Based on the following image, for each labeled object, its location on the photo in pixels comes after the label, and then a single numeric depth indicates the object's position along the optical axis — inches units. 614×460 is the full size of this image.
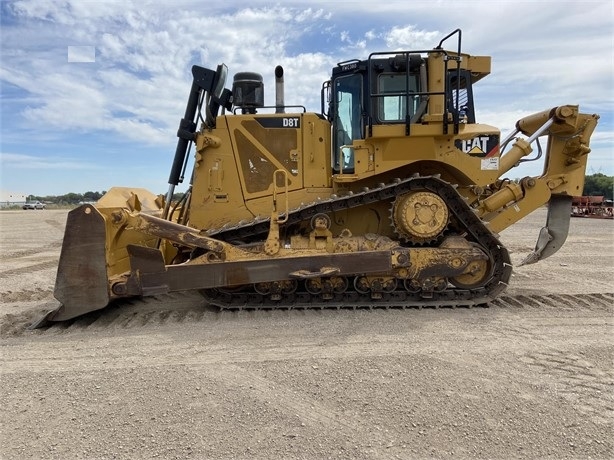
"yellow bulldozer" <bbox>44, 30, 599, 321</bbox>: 208.8
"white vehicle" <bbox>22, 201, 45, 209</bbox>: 2341.8
